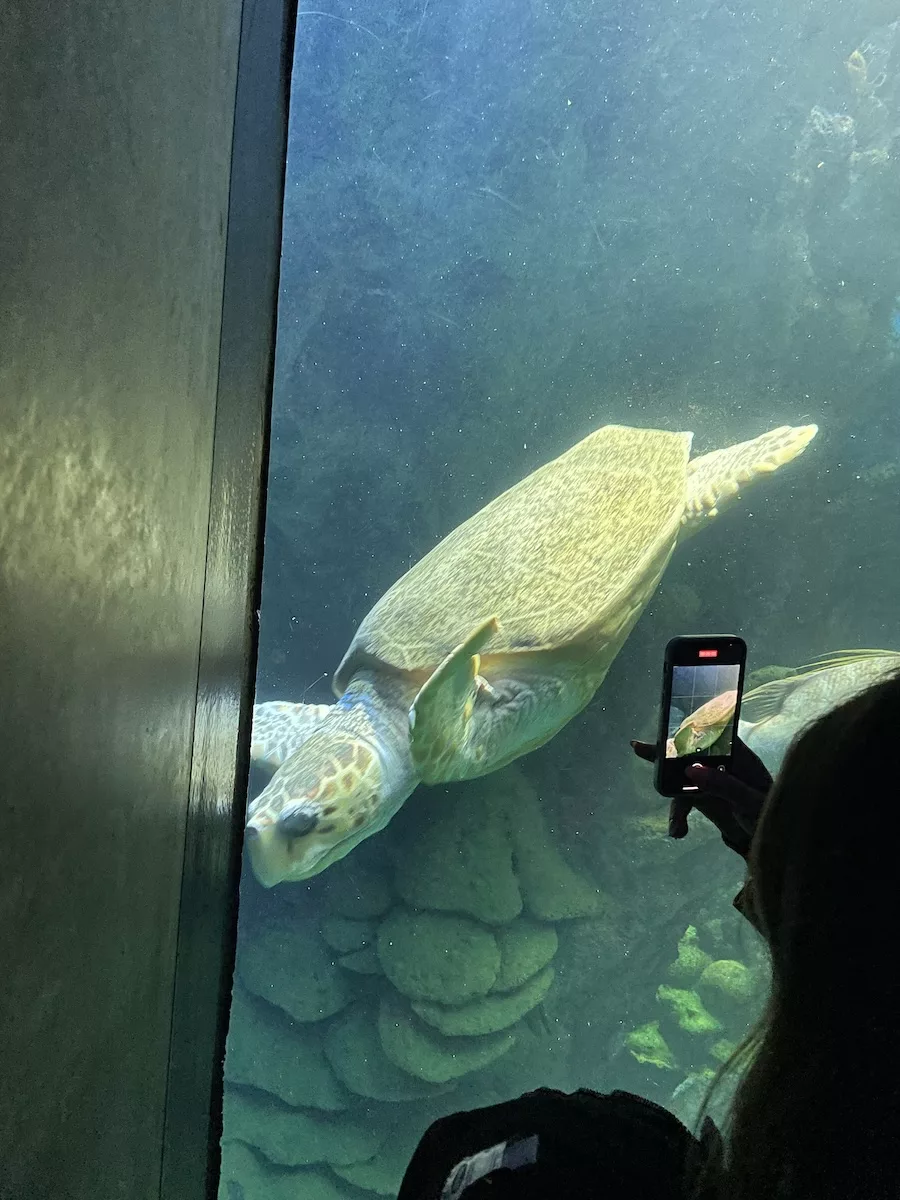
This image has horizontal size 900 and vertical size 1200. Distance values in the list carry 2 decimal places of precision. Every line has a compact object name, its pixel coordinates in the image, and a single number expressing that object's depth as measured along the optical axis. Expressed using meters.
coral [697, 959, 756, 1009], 3.89
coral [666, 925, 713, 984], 4.04
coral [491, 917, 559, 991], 3.43
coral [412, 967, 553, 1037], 3.29
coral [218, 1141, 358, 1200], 3.38
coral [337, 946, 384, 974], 3.53
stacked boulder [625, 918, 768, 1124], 3.93
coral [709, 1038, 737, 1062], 3.99
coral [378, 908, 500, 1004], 3.29
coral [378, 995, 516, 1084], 3.28
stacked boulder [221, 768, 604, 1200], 3.35
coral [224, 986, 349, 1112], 3.50
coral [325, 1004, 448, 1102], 3.39
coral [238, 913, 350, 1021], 3.52
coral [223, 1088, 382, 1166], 3.42
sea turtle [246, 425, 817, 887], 2.95
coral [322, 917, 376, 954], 3.54
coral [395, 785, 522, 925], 3.46
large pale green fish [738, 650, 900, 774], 3.26
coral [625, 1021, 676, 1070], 3.97
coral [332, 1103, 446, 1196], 3.38
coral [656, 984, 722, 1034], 3.94
